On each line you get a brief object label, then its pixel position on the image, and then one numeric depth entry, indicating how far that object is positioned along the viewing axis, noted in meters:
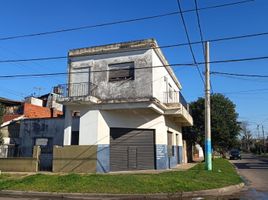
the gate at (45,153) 14.83
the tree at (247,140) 81.78
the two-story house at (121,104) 13.22
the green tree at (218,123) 24.66
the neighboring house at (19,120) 17.43
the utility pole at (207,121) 12.41
